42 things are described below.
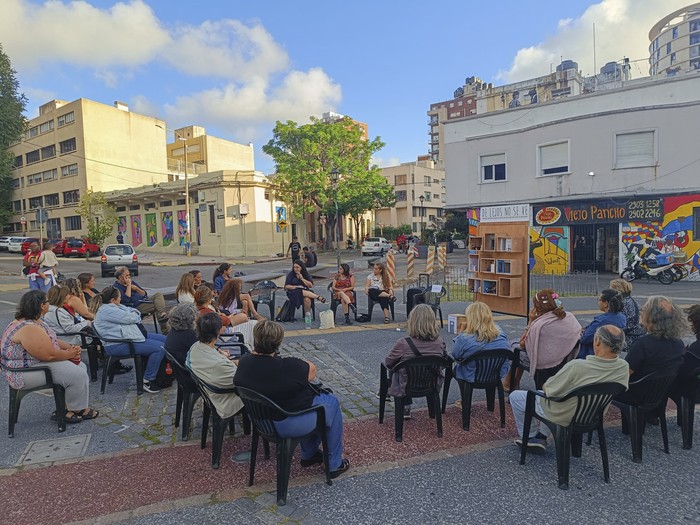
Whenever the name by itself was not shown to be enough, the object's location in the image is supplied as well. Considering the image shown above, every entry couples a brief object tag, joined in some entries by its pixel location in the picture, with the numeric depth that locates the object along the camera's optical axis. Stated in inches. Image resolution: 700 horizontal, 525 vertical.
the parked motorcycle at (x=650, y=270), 669.9
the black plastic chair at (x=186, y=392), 165.0
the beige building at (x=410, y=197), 2394.2
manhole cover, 154.3
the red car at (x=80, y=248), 1344.7
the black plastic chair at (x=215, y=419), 145.8
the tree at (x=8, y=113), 882.1
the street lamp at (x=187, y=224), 1341.0
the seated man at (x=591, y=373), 137.0
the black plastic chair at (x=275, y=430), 126.4
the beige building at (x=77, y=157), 1756.9
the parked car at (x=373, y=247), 1518.2
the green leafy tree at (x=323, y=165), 1454.2
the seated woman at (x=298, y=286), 381.7
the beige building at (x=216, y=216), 1386.6
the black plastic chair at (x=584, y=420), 133.3
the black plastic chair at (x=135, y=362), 217.6
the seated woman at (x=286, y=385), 130.3
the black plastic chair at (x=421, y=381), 163.8
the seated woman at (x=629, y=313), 217.6
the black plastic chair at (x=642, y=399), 147.1
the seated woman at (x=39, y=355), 171.2
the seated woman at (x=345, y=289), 378.6
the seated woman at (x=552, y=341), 181.0
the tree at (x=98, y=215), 1370.6
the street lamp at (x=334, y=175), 940.6
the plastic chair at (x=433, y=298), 356.5
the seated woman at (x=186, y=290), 291.3
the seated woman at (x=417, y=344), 165.9
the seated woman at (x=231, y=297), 299.1
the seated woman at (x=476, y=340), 173.8
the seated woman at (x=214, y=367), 147.7
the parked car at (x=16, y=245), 1551.4
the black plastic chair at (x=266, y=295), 383.9
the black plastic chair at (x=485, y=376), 170.4
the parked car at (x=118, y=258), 856.9
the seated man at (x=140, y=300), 303.4
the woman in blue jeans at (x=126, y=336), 218.8
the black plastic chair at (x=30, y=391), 171.3
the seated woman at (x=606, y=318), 191.9
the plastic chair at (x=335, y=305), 385.5
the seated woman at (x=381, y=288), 378.3
